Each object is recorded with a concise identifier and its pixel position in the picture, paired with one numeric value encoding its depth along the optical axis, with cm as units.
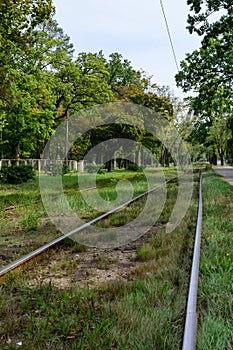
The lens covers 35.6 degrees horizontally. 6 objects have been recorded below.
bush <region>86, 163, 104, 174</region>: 3349
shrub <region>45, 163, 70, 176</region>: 2892
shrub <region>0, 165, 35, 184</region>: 2056
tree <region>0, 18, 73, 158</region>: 1764
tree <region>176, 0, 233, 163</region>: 2080
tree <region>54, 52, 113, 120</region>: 3356
